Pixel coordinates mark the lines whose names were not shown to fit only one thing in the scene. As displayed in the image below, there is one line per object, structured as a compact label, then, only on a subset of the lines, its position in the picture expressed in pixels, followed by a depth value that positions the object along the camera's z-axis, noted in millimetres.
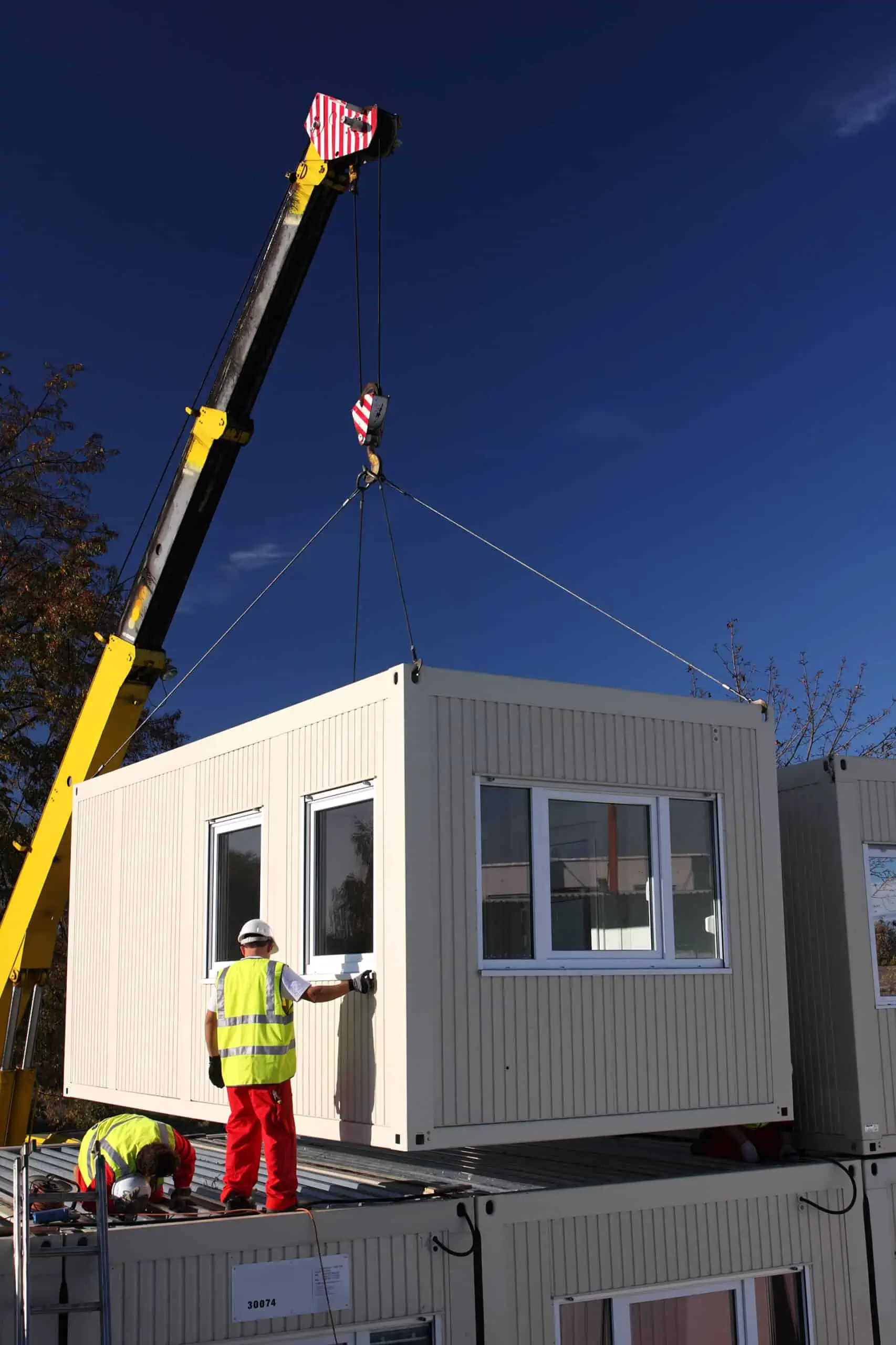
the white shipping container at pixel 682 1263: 8555
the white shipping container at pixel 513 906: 8664
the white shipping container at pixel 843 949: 10305
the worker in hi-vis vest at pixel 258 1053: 8516
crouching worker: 8453
